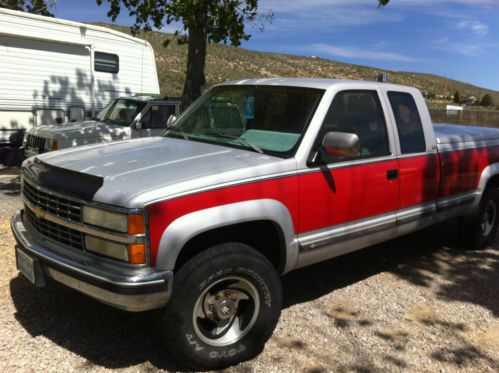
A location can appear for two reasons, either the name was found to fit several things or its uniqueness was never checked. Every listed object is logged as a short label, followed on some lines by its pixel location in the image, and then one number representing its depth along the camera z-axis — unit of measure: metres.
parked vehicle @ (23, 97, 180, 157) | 8.36
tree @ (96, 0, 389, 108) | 6.93
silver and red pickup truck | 2.83
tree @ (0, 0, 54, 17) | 12.10
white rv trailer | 10.04
